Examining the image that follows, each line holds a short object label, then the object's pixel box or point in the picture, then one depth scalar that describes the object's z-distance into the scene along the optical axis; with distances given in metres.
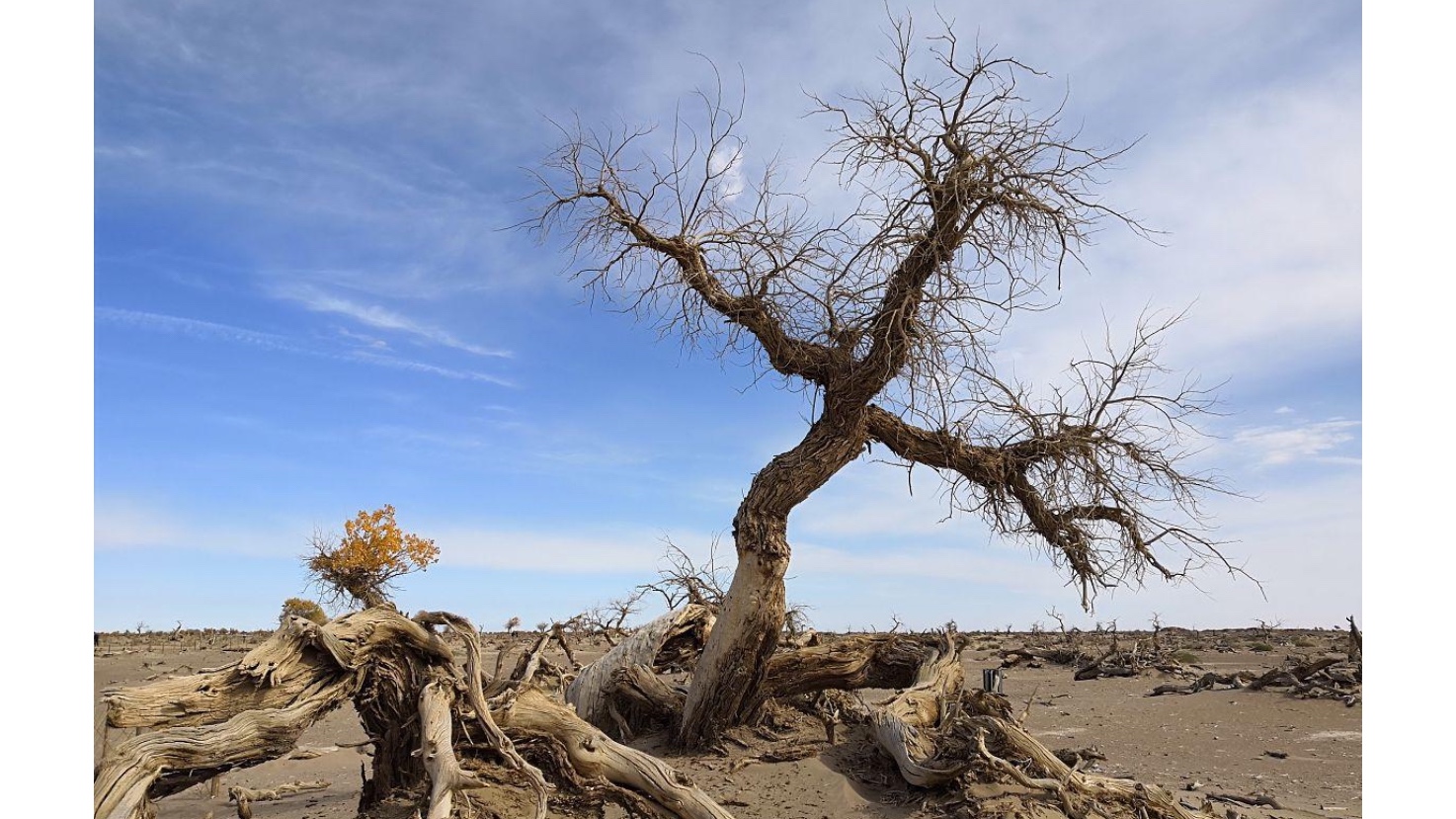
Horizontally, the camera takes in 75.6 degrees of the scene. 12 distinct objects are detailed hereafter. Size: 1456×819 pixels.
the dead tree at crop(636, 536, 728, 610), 12.43
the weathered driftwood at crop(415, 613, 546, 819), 6.39
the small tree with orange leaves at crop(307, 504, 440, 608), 29.11
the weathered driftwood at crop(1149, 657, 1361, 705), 14.12
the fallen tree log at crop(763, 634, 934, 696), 10.78
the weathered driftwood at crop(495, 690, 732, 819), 6.63
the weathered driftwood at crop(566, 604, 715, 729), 11.24
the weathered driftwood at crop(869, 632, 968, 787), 7.71
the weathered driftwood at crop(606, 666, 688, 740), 10.64
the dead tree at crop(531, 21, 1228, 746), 9.05
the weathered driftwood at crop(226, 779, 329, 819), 8.55
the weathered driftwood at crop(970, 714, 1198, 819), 7.17
